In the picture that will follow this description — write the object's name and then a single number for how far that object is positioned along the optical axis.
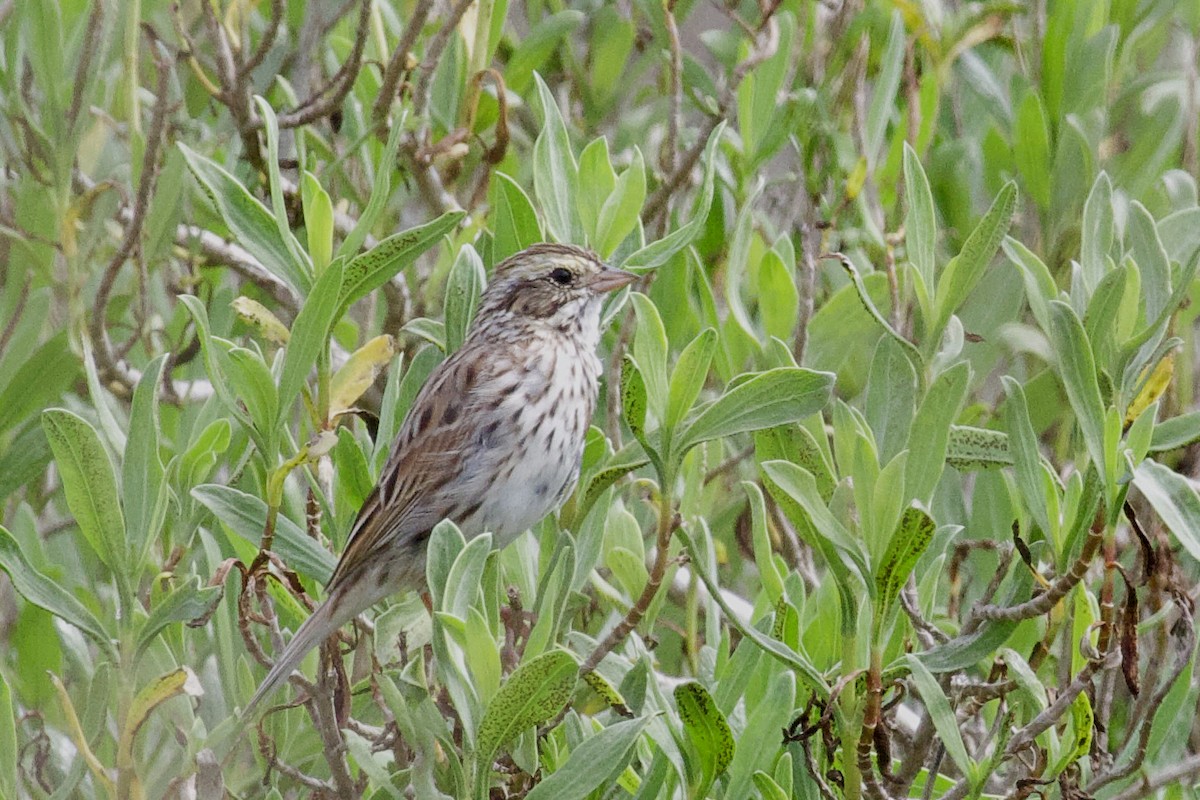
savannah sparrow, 6.44
